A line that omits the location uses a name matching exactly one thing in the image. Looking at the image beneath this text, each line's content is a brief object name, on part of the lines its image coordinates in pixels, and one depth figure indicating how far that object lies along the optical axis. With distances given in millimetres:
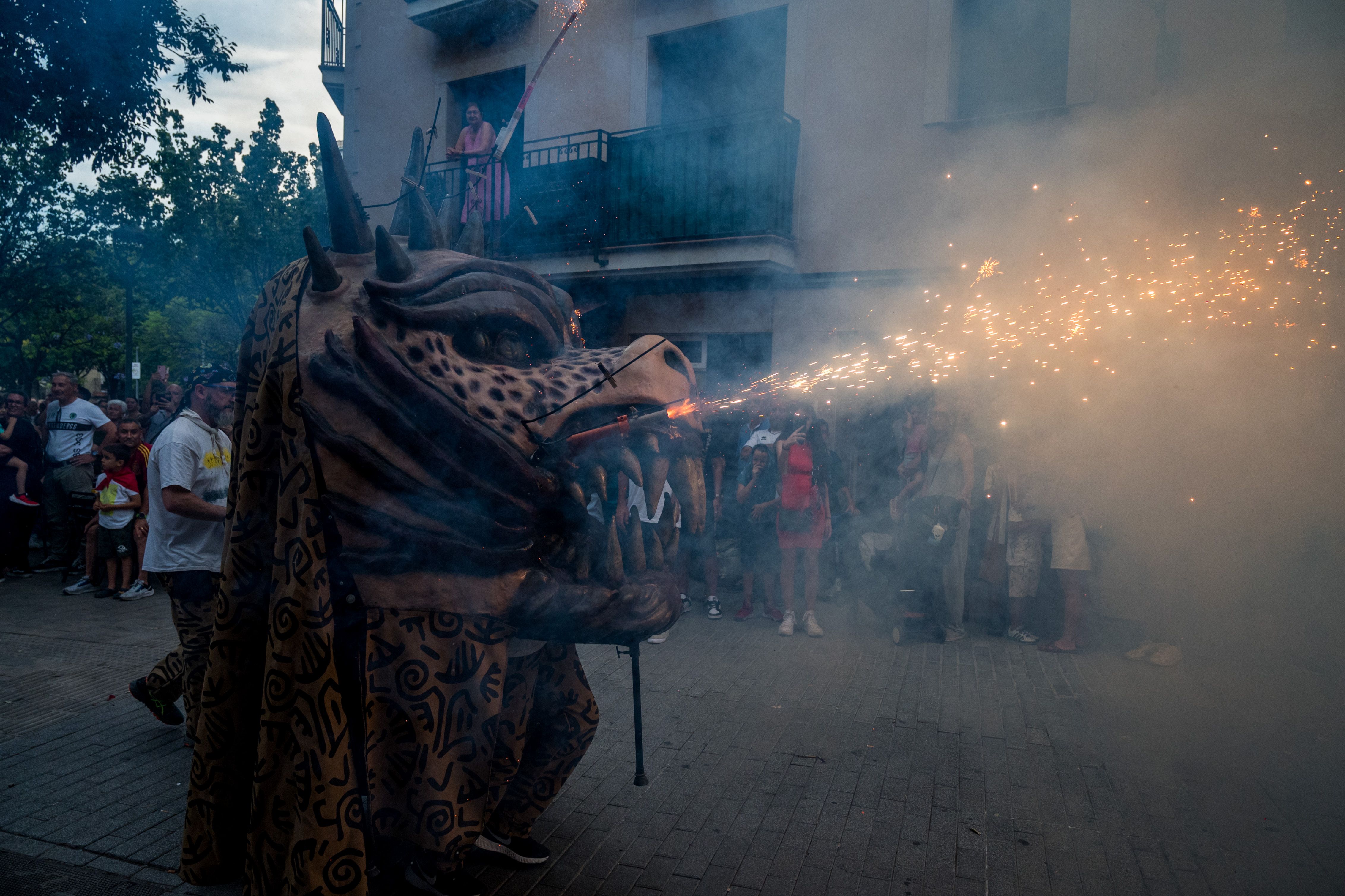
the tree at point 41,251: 14297
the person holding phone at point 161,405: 7656
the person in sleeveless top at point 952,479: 6230
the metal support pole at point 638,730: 2518
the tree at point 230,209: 19344
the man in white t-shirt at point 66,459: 8031
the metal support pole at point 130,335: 19656
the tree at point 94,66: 6973
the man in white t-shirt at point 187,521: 3777
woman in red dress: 6492
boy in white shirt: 7035
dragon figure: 1846
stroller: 6102
